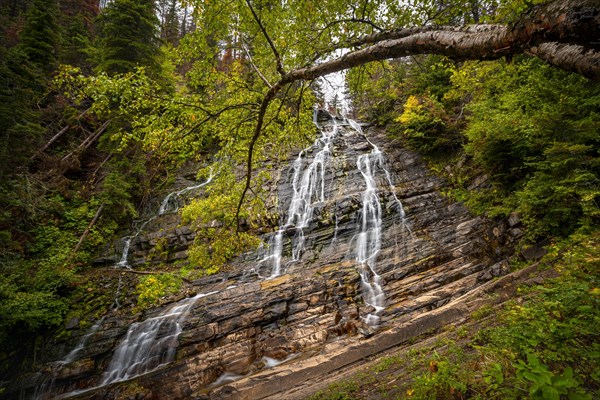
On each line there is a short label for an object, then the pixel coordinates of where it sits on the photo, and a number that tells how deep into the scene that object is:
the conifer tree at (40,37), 14.98
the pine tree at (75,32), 18.55
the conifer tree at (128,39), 14.98
